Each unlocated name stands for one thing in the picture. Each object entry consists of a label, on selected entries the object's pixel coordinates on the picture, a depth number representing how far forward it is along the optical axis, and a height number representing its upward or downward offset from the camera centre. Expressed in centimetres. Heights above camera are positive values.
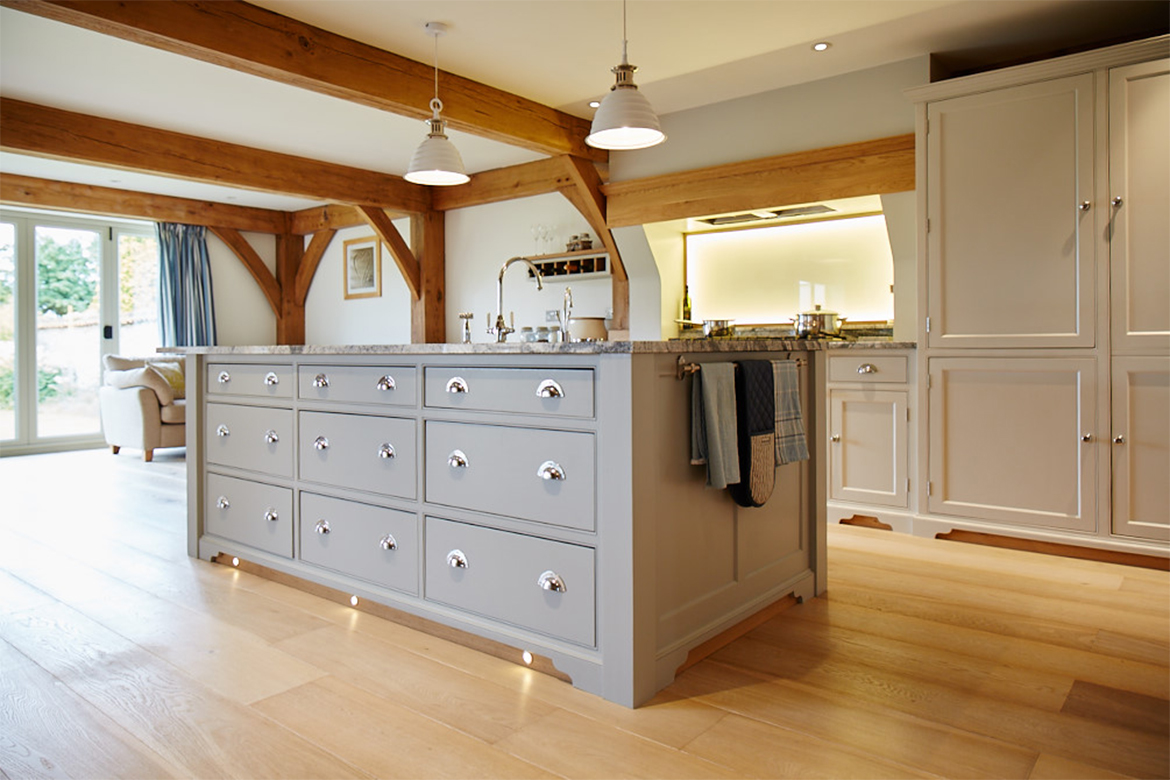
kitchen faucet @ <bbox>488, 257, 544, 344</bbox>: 289 +20
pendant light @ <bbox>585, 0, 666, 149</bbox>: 275 +96
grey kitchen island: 196 -37
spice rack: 619 +95
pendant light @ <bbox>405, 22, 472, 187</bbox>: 346 +99
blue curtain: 802 +102
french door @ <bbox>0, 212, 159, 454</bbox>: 710 +68
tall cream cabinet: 313 +32
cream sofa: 644 -16
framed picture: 825 +124
